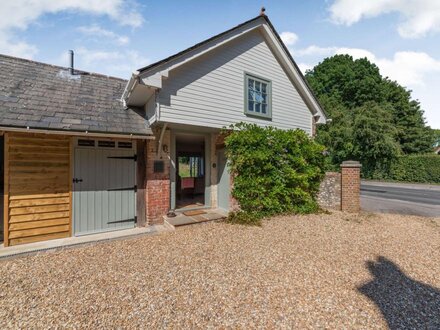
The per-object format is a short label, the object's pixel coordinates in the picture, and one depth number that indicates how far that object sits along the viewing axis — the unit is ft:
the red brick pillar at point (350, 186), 27.50
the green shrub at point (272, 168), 24.22
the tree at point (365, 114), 79.87
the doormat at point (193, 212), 24.89
